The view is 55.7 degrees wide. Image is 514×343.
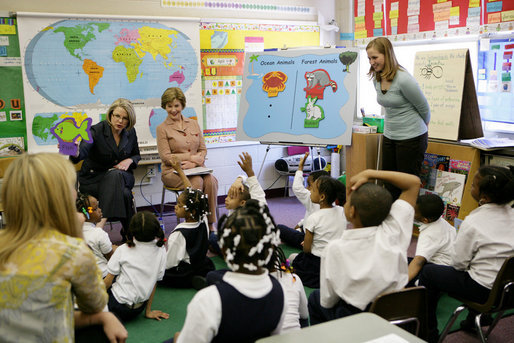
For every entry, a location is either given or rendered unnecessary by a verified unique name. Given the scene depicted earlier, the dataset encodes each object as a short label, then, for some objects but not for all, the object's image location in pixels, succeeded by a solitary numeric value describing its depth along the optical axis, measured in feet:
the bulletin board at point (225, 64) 17.15
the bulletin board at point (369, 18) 16.57
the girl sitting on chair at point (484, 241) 7.15
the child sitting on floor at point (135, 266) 8.77
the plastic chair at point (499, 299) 6.68
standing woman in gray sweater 12.09
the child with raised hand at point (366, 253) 5.79
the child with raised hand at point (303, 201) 11.41
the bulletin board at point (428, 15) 13.70
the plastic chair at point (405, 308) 5.46
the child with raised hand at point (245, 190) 9.54
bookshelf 12.53
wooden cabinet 14.94
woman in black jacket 13.02
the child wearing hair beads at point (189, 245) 10.24
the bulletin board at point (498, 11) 12.41
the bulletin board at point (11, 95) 14.10
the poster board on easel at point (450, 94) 12.96
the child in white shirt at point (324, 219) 9.78
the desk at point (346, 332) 4.42
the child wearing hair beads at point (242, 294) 4.48
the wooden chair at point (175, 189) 14.11
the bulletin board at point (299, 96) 13.96
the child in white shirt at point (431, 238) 8.72
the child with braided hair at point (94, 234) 9.63
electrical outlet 16.56
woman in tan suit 14.16
